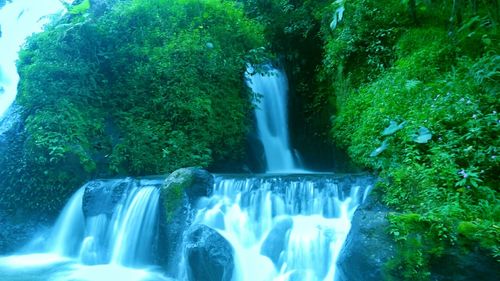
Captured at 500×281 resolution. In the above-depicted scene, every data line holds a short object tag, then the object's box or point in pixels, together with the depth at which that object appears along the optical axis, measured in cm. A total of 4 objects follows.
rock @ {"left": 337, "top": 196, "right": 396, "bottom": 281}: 414
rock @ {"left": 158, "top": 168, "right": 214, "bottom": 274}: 614
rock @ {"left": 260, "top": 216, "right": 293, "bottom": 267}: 566
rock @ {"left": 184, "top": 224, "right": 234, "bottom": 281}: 527
